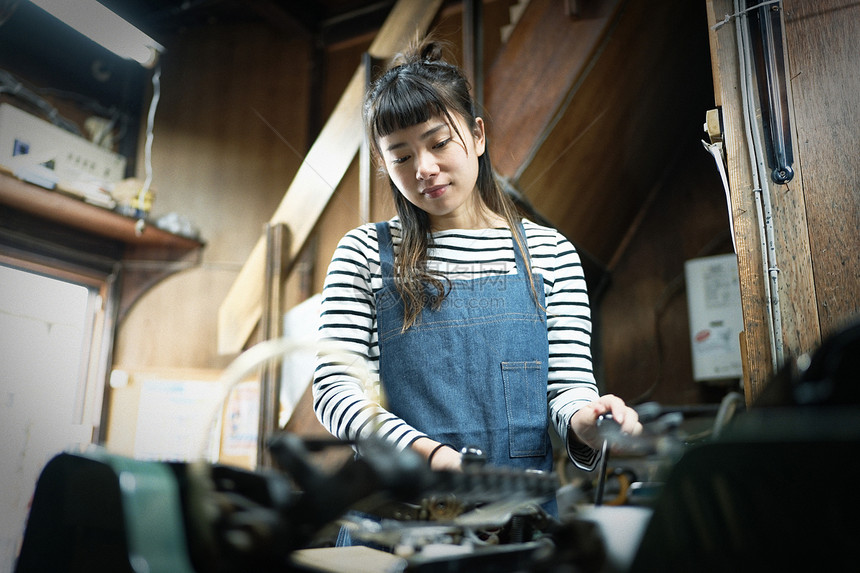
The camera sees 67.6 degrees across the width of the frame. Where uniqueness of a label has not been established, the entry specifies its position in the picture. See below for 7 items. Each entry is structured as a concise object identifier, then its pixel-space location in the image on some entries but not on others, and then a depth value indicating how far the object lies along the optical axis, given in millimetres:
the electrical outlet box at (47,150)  1946
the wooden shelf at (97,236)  1986
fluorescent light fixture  1819
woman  918
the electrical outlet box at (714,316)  2047
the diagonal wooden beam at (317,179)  1778
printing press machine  293
